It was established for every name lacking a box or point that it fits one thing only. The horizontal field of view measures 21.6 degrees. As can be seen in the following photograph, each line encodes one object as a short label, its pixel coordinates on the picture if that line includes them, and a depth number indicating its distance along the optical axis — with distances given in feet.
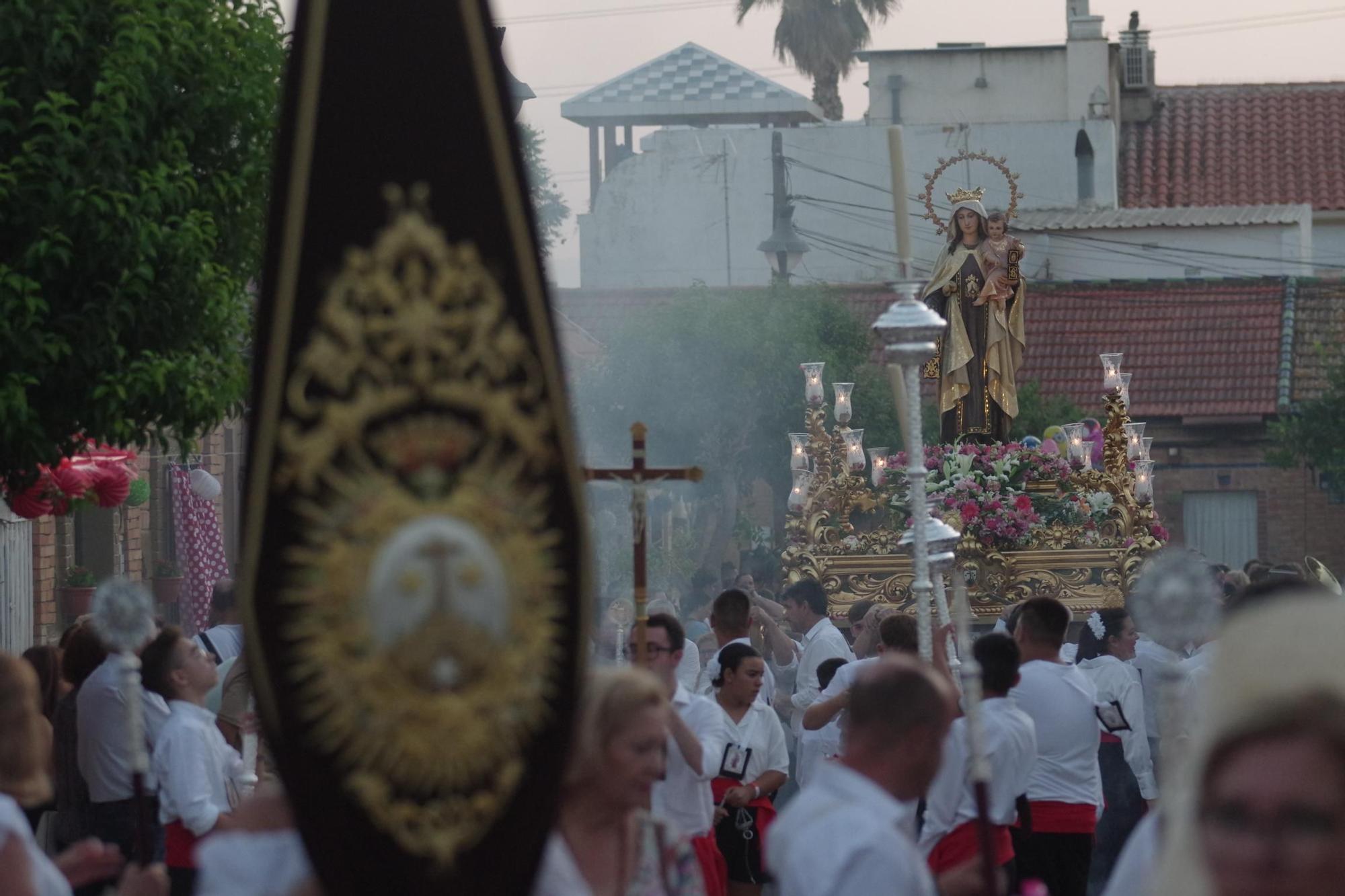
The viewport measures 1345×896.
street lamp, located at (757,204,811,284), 142.22
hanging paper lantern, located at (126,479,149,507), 99.21
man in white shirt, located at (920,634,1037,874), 37.03
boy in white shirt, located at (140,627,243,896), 37.85
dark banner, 16.09
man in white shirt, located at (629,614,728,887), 37.03
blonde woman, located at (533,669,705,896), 22.26
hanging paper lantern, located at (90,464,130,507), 75.12
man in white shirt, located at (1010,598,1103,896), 44.59
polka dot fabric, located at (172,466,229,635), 114.74
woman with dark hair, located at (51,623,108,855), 43.52
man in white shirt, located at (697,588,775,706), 51.61
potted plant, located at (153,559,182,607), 118.84
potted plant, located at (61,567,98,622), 105.01
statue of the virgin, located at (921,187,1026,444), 89.40
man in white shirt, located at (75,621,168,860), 42.13
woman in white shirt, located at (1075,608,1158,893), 53.04
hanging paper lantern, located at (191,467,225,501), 115.18
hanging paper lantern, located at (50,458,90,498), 68.12
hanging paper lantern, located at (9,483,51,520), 59.11
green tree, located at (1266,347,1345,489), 157.30
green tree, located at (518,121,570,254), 230.85
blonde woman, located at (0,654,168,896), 25.03
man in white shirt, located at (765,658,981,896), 20.65
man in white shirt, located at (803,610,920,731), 45.55
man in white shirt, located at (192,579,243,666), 56.52
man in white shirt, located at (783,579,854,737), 57.32
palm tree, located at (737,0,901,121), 241.61
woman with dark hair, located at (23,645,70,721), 45.66
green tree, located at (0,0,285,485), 50.19
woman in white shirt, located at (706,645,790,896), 46.08
